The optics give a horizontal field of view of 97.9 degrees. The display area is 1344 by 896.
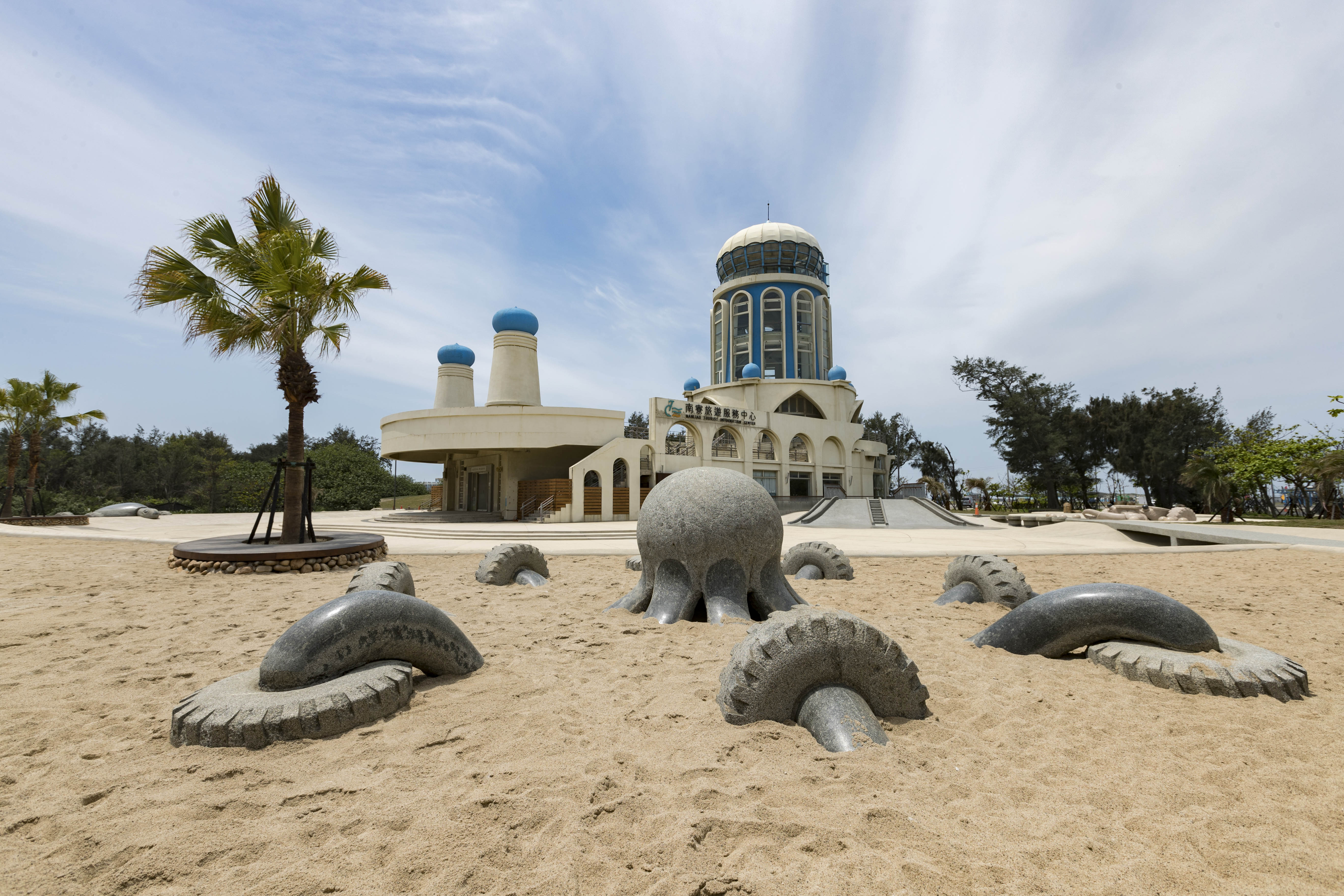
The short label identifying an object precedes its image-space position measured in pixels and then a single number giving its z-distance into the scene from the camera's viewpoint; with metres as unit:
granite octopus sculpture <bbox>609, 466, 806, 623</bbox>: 6.01
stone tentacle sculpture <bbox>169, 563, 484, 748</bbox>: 3.29
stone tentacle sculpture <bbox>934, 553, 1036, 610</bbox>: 7.08
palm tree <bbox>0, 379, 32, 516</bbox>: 24.95
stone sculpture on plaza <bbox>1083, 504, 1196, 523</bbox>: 27.38
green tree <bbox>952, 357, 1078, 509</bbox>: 41.38
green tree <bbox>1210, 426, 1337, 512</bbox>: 28.53
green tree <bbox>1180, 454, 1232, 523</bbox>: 26.64
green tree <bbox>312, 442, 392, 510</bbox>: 44.88
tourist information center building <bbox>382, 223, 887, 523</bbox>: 26.59
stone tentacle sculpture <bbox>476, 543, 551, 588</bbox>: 8.52
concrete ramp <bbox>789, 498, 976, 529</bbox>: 27.89
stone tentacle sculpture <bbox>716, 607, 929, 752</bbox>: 3.45
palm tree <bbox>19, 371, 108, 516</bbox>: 25.33
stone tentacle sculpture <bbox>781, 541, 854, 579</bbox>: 9.17
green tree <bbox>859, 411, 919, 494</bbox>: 53.44
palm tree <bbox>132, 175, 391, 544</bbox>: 11.41
